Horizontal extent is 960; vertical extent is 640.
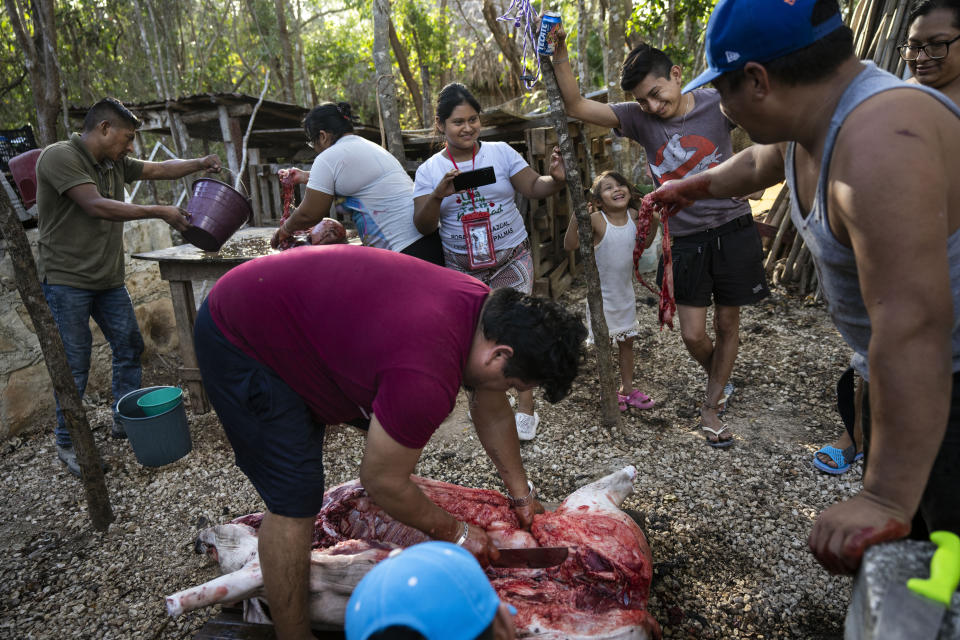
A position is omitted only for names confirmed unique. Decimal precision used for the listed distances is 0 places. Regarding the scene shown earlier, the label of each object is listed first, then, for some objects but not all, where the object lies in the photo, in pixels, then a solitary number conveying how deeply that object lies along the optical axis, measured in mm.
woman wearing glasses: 2705
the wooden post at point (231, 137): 7328
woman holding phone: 3650
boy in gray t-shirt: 3316
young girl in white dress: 4047
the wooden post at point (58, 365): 3018
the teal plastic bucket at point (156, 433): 3777
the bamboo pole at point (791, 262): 5889
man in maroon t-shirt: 1706
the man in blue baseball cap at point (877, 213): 1106
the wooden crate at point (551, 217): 5945
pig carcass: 2051
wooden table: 4242
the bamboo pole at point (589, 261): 3385
